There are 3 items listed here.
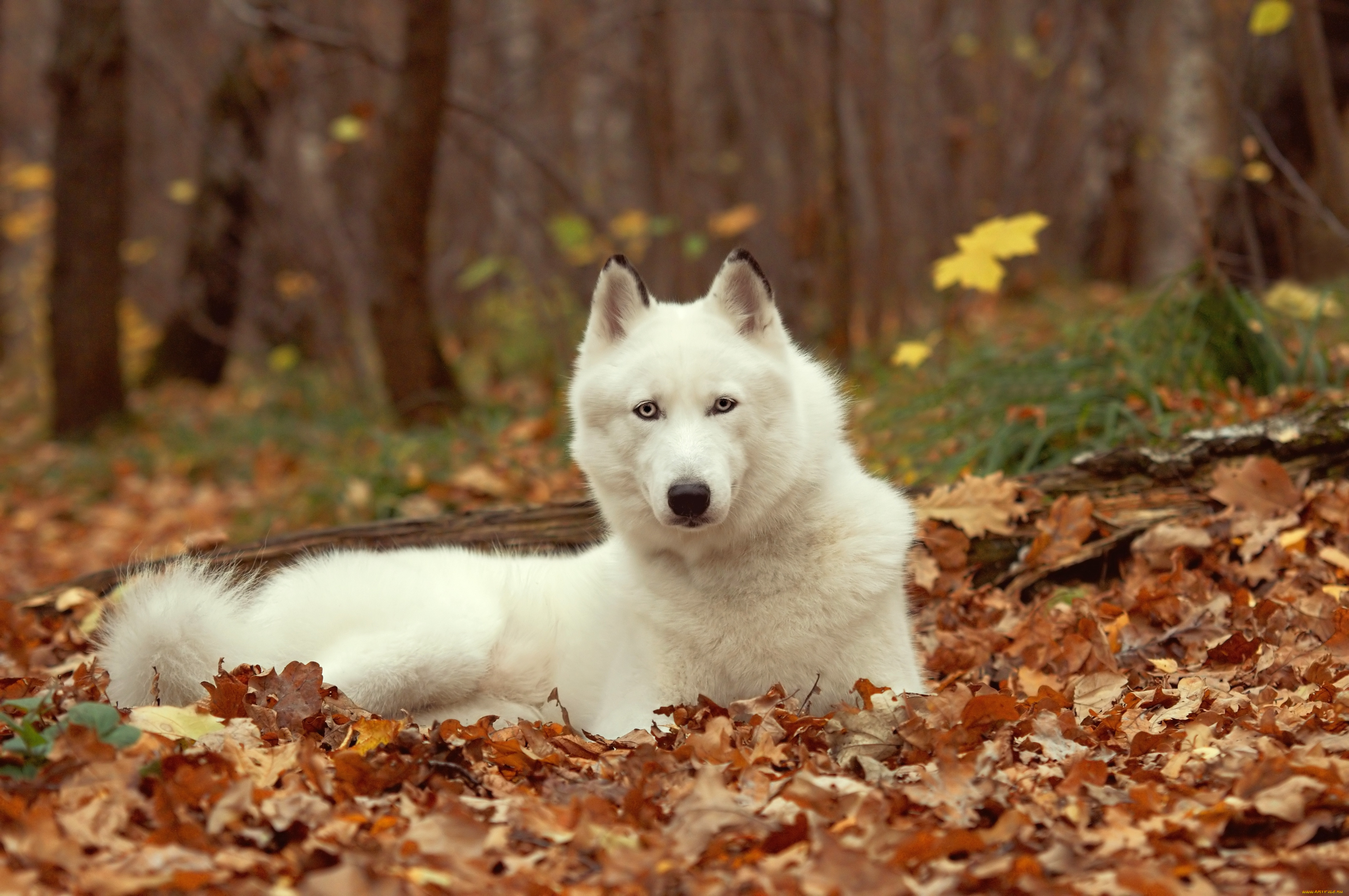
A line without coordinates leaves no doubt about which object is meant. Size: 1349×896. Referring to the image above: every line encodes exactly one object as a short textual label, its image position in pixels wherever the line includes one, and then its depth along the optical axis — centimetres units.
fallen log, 505
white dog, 358
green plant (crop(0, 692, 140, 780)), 276
